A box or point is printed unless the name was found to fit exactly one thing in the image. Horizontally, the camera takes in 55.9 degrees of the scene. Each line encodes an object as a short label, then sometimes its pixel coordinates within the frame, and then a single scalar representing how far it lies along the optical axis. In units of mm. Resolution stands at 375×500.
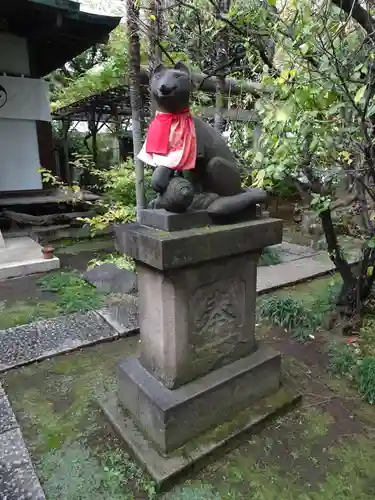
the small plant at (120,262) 5238
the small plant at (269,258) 5820
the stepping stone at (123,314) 3871
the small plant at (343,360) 3119
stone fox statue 2088
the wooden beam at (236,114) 5059
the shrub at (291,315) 3816
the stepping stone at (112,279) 4879
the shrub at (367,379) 2789
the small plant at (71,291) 4430
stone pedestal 2146
